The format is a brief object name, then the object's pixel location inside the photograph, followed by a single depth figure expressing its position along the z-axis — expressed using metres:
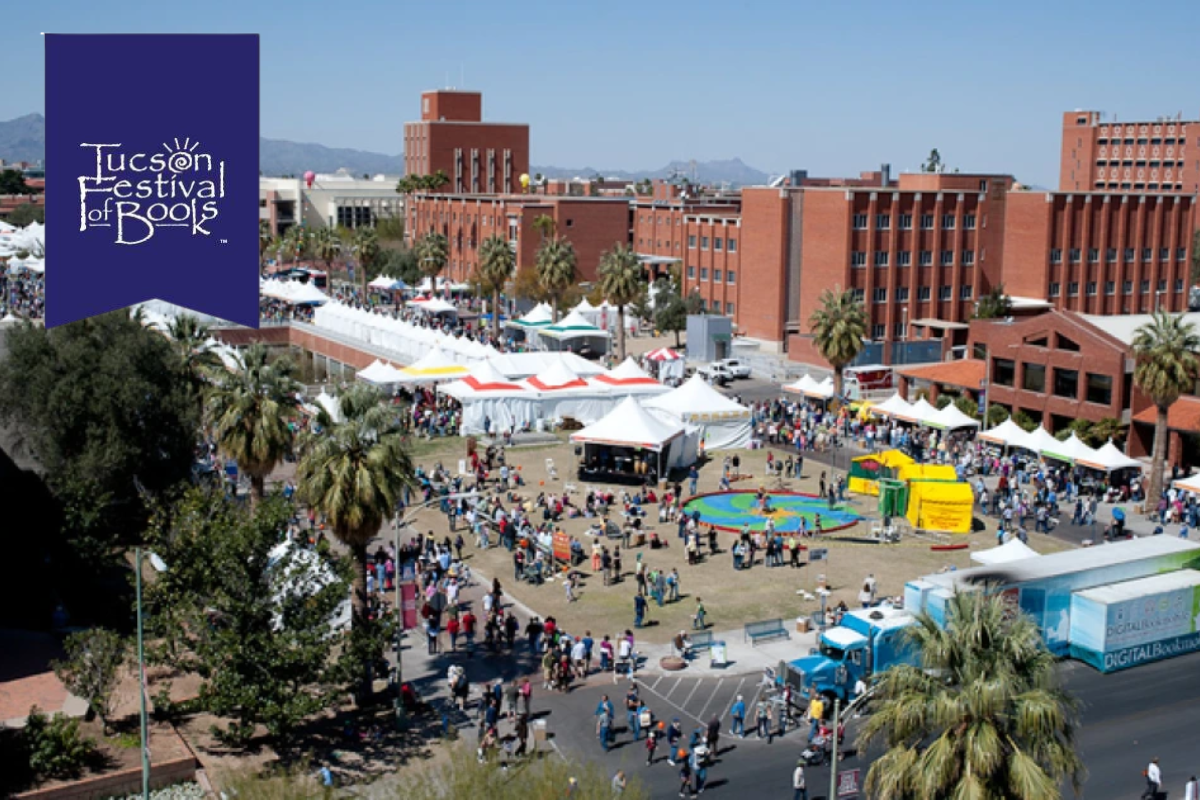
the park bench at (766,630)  30.89
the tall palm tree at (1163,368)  41.88
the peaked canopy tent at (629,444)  46.19
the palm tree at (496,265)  80.56
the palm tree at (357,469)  26.23
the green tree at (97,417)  32.97
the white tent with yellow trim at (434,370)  58.56
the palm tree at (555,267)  78.94
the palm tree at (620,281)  71.75
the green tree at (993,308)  74.31
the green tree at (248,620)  23.94
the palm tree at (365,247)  97.06
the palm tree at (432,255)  94.88
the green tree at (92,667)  24.62
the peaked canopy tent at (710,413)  51.06
